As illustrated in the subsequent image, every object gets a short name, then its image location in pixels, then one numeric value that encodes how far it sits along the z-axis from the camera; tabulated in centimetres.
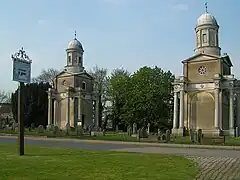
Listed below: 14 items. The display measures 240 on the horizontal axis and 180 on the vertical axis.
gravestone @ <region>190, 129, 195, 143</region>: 3554
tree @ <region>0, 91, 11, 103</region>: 12220
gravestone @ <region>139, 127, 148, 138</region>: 4147
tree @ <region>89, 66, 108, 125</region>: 8381
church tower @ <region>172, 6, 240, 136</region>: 5703
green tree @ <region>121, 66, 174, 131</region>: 7069
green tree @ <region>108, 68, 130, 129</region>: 7656
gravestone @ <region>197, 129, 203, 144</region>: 3368
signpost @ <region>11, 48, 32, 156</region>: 1664
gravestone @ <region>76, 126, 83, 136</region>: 4708
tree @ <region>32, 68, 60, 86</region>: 9132
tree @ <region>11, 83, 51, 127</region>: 7706
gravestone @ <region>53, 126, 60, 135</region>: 4782
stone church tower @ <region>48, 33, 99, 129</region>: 7169
